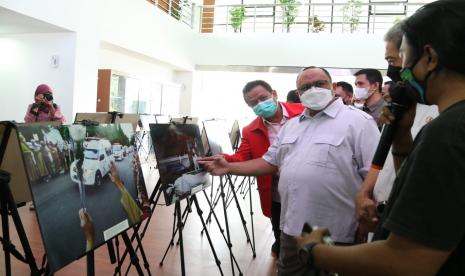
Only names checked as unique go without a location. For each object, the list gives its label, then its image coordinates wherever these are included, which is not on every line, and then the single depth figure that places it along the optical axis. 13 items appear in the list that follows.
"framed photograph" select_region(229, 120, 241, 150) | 6.05
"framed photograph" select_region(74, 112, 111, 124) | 3.38
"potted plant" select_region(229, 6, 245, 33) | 10.59
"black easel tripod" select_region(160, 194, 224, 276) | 2.16
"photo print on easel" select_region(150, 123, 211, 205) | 2.05
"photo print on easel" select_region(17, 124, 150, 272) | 1.31
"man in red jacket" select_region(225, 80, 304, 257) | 2.76
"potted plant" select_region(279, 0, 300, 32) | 10.27
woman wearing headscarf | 4.25
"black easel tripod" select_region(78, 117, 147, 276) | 1.48
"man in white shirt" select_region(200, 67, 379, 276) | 1.73
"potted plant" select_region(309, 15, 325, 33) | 10.21
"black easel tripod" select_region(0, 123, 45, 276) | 1.68
